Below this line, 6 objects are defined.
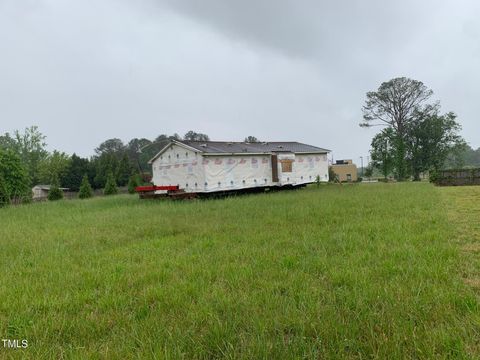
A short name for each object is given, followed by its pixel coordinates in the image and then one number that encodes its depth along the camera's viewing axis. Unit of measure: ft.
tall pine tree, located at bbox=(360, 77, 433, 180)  150.82
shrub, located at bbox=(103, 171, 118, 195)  126.00
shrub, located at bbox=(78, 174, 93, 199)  113.91
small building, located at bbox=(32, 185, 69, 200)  189.02
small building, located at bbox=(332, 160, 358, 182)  220.84
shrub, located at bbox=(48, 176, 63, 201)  109.70
